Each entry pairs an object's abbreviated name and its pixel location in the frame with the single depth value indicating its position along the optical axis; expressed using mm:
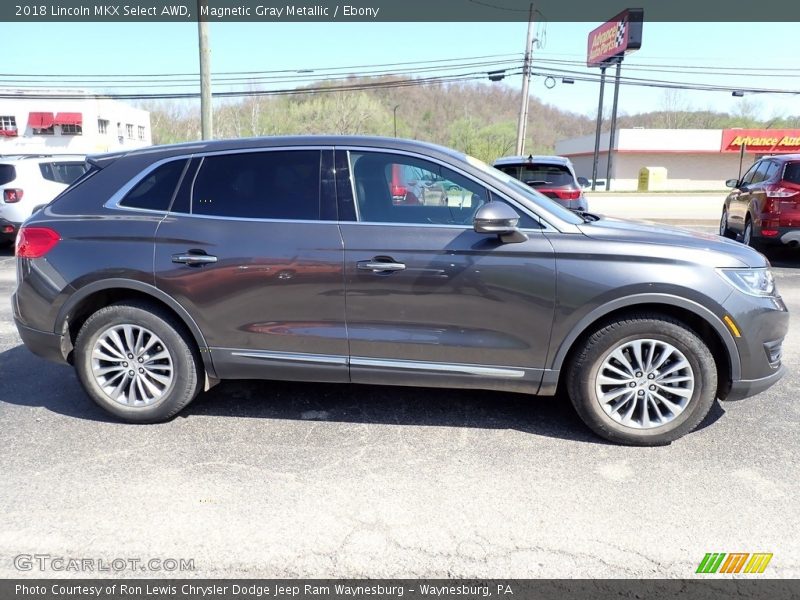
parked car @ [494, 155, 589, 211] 9969
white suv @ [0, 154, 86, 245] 11297
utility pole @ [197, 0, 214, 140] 15633
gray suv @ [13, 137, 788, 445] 3533
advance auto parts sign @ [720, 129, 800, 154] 51094
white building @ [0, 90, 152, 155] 54250
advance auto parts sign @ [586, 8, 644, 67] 44500
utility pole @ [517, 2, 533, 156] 25406
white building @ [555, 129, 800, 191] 51469
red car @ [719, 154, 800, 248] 9562
